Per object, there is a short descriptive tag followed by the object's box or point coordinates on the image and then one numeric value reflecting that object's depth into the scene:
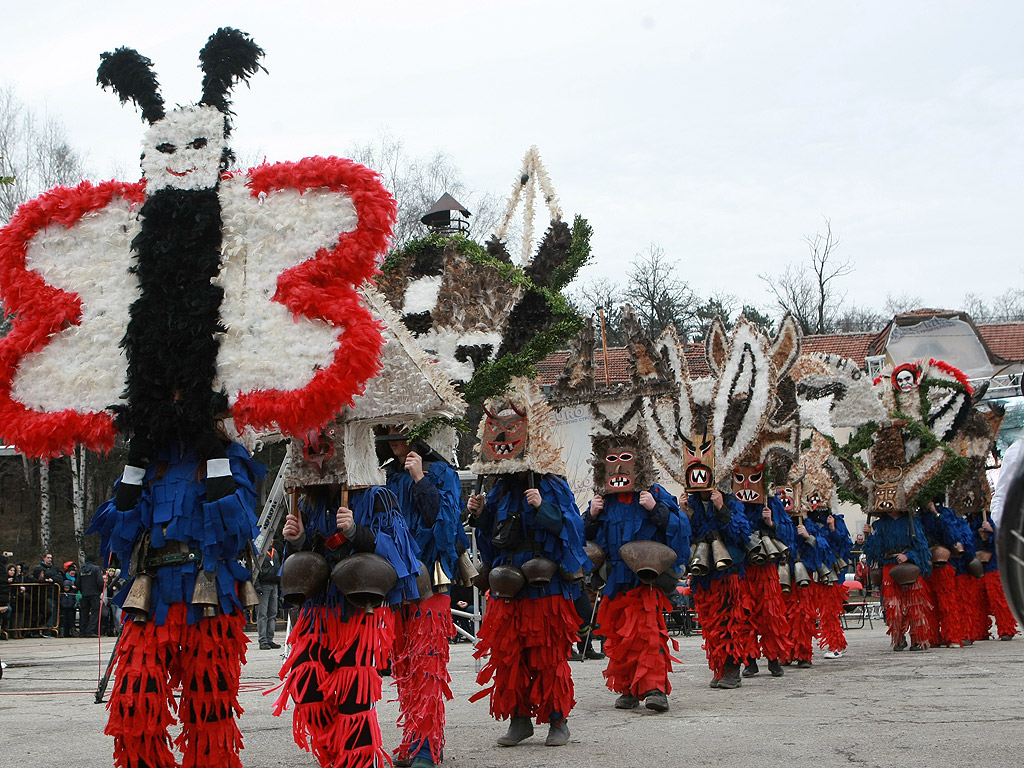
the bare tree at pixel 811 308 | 42.72
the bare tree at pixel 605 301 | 35.88
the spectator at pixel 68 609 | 20.23
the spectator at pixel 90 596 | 19.77
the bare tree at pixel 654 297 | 39.56
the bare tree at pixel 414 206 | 34.00
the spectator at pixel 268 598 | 13.88
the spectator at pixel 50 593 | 20.39
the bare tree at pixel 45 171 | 30.14
